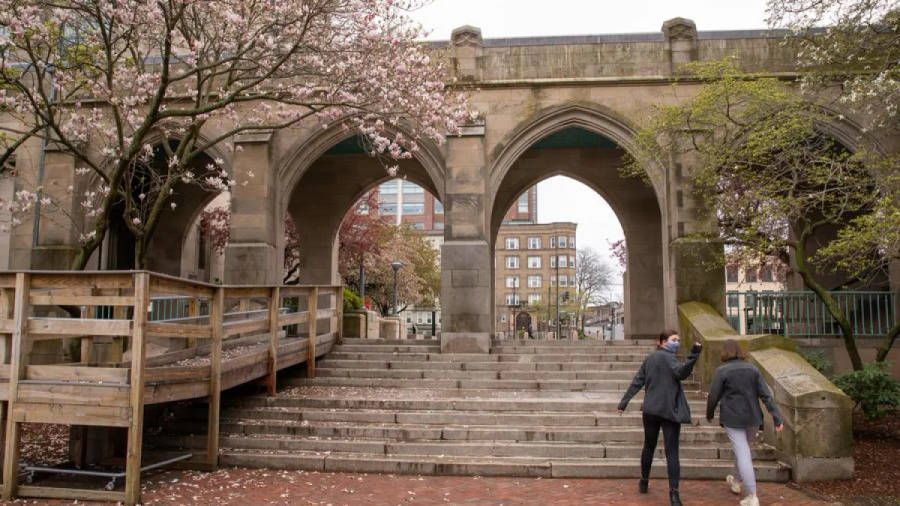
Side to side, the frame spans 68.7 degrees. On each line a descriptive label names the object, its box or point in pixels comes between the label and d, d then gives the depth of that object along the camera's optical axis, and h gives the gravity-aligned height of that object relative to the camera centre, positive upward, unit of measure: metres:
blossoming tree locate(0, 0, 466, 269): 8.12 +3.53
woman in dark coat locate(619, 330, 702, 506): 5.89 -0.79
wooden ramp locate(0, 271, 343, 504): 5.73 -0.57
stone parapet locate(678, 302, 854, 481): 6.87 -1.13
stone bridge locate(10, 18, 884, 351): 12.22 +3.25
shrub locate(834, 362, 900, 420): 8.62 -1.01
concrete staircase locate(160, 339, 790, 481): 7.12 -1.37
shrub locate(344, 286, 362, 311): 15.62 +0.26
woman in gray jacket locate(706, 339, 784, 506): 5.86 -0.81
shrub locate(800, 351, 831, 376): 9.50 -0.69
